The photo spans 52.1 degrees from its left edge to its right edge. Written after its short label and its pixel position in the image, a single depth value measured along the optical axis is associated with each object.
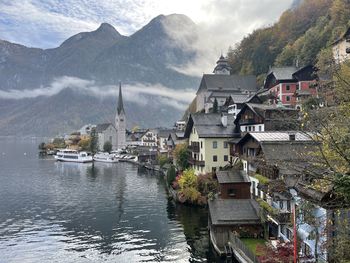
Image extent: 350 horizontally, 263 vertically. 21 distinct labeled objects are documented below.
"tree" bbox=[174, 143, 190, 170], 69.06
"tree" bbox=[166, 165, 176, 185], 66.06
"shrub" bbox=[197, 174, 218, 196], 52.03
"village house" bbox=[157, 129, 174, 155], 130.18
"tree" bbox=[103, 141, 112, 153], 168.62
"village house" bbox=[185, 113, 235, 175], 59.03
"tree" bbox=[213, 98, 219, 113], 105.06
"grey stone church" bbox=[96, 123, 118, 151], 179.75
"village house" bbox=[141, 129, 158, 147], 158.30
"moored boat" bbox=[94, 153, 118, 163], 131.70
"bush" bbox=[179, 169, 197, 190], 54.58
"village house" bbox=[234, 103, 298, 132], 51.62
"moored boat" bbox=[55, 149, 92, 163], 134.62
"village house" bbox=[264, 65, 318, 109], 81.12
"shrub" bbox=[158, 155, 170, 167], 99.86
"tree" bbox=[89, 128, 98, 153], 161.50
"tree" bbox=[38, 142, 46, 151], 186.88
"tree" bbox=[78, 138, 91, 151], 172.07
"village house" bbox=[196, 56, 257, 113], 128.75
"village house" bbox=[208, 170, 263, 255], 33.28
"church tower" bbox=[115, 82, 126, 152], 184.50
